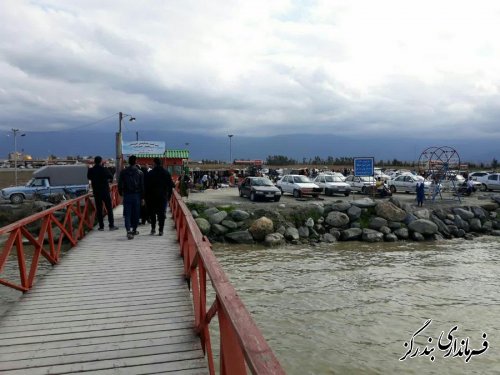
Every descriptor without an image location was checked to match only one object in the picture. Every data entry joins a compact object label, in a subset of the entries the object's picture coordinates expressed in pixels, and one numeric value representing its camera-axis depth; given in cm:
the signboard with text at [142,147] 3275
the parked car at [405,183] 3191
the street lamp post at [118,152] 2028
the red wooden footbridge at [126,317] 353
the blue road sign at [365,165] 2567
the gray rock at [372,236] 2056
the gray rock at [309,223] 2141
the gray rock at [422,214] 2289
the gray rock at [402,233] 2105
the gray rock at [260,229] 1983
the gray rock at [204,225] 2003
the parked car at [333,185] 2977
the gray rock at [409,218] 2218
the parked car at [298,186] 2819
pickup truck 2750
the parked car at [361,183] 3114
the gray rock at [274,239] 1916
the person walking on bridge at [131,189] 995
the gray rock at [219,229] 2016
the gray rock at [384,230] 2131
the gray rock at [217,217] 2086
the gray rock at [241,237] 1952
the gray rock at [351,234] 2084
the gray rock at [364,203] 2352
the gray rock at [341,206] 2306
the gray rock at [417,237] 2097
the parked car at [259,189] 2584
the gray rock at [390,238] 2077
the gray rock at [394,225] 2188
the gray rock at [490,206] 2591
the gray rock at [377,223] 2181
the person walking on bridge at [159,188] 1048
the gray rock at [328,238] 2047
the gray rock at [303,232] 2065
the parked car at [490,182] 3516
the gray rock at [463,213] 2398
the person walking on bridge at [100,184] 1079
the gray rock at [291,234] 2000
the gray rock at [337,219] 2181
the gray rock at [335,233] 2102
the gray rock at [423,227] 2134
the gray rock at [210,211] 2170
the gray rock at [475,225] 2350
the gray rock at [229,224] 2056
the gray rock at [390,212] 2253
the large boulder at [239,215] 2125
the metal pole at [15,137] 4597
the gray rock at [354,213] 2256
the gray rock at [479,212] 2453
